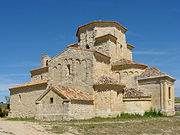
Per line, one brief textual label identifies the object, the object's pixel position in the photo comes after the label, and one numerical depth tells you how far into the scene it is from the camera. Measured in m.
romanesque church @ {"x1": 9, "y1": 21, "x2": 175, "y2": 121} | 17.97
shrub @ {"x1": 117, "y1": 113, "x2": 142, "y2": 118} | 18.93
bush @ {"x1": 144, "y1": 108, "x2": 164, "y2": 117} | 19.45
